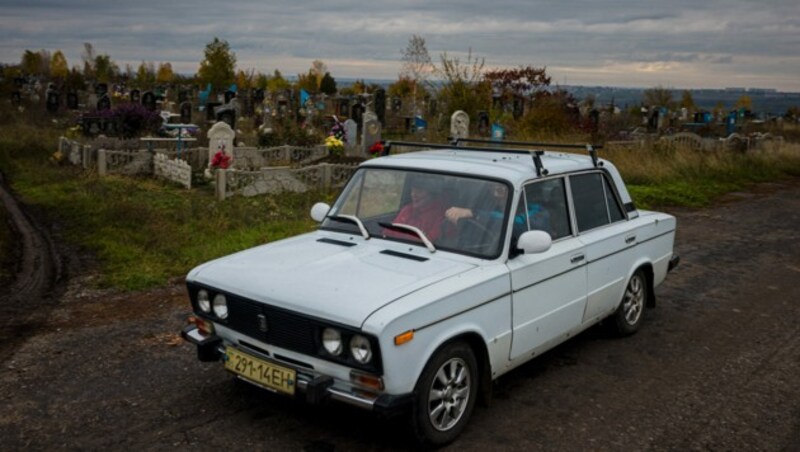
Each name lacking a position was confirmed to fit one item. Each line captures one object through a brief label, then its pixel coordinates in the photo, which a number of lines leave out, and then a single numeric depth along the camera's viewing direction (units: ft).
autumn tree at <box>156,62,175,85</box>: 198.22
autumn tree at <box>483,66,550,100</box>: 95.25
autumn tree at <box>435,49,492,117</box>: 75.97
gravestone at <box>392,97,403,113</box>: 115.85
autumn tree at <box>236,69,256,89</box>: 174.89
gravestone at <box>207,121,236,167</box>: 49.34
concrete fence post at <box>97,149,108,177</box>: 47.30
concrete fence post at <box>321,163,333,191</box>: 46.19
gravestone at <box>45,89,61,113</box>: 91.04
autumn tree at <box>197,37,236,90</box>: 142.72
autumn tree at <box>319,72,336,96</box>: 169.07
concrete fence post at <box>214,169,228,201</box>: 41.47
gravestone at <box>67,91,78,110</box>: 93.56
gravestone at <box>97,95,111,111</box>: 82.06
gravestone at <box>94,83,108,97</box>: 119.96
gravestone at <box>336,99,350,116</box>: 99.91
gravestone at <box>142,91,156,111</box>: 83.15
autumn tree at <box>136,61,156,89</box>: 159.33
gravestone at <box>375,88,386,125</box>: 93.81
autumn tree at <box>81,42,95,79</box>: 180.86
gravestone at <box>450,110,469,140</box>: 64.07
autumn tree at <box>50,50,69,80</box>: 182.22
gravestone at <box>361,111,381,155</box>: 57.21
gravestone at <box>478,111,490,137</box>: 76.43
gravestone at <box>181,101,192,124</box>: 82.99
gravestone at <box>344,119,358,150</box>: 62.14
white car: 12.66
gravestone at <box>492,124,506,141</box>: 64.94
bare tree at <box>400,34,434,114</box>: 84.79
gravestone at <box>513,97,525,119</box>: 96.23
